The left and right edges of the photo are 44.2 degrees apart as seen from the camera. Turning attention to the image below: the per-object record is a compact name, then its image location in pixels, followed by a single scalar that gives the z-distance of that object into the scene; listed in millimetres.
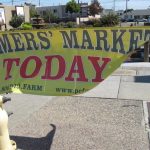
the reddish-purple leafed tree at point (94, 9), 44747
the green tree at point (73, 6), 41967
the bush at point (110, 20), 21408
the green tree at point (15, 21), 28634
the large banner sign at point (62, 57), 2566
